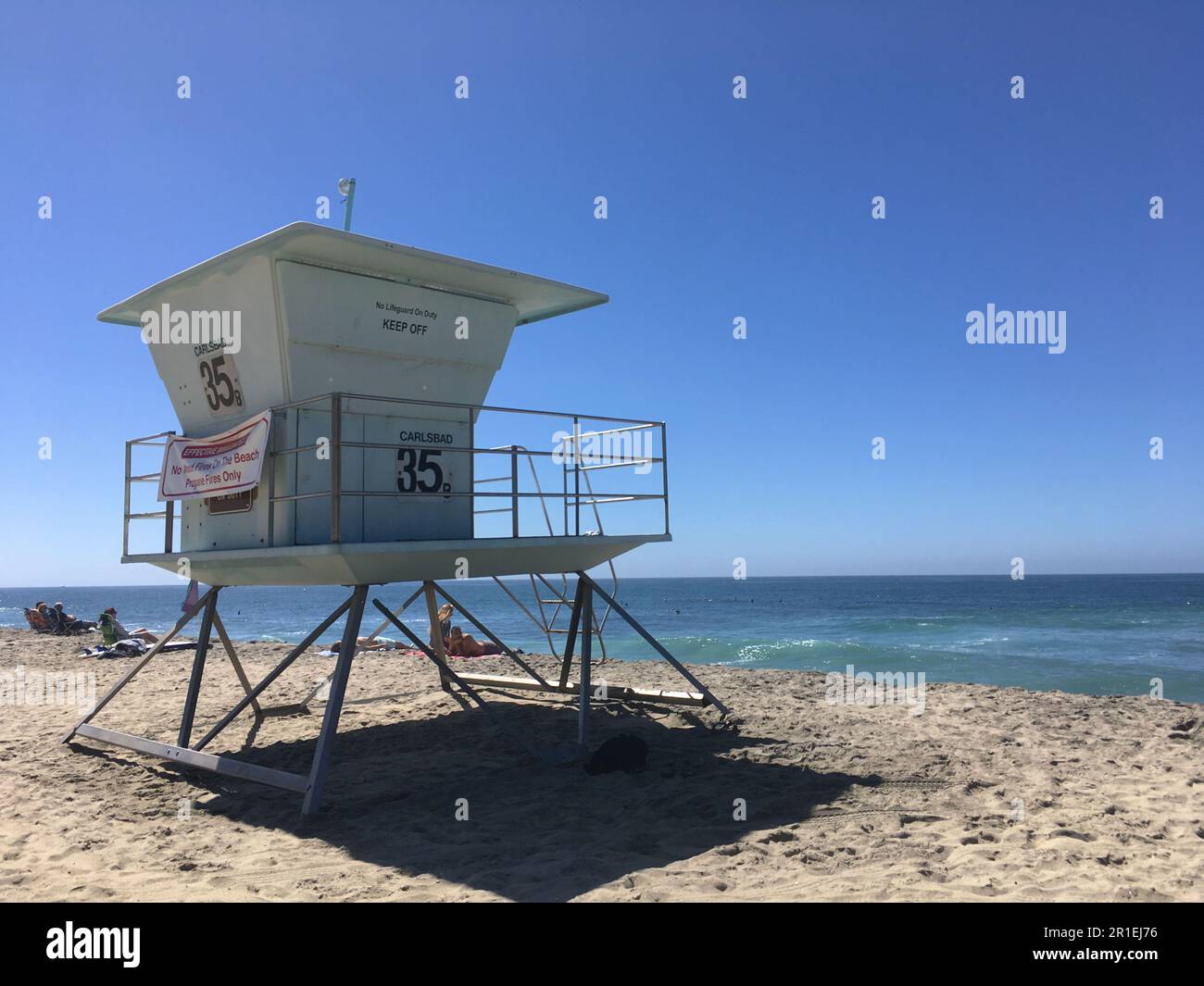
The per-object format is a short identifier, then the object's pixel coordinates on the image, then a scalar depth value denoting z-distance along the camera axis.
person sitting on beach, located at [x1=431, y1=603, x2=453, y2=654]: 17.80
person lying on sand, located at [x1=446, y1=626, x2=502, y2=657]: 19.94
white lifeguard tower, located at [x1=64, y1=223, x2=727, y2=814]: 8.81
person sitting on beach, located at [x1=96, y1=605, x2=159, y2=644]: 23.55
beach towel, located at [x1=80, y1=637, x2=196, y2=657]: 22.07
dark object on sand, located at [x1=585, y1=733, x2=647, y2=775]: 9.16
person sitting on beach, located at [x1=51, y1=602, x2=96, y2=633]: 29.61
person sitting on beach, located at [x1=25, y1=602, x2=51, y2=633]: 29.95
